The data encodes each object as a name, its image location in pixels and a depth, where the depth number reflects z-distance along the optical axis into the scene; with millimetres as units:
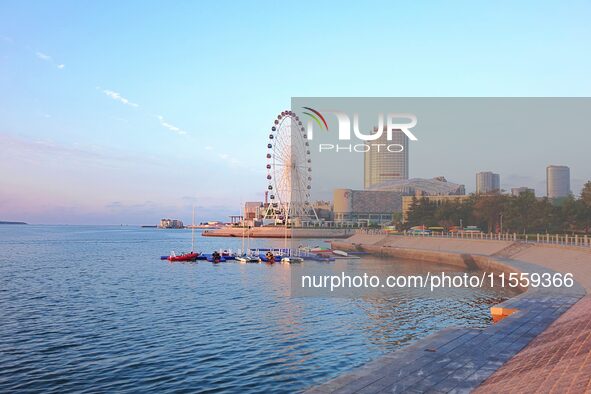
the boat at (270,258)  75019
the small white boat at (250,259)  75612
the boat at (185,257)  78194
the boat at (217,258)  75875
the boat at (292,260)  74000
